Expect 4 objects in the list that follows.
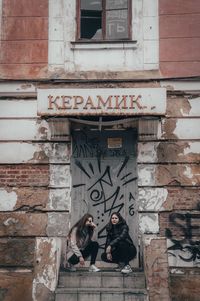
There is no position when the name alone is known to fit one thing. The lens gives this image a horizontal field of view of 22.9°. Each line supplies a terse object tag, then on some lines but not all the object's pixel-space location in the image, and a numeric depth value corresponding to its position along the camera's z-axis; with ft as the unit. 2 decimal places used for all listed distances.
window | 31.26
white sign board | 27.99
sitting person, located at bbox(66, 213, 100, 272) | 27.99
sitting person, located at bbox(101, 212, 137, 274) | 28.19
